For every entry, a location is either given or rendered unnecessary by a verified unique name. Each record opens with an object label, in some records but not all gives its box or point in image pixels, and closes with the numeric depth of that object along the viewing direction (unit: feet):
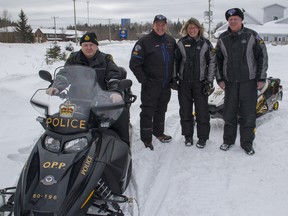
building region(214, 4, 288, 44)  153.03
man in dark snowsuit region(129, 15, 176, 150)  15.16
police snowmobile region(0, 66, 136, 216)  8.19
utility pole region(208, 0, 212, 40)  112.49
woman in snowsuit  15.25
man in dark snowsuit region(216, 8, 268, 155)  14.26
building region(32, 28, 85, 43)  237.47
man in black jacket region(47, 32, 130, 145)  11.68
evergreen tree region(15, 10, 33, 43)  153.69
